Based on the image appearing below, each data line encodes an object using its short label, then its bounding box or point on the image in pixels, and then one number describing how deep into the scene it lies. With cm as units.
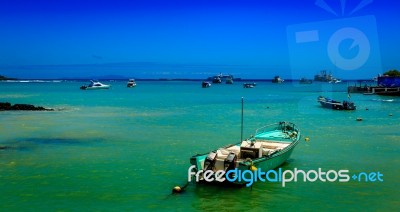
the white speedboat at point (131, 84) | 14138
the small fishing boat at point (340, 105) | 4772
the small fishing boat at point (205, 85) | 13762
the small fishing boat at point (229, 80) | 18875
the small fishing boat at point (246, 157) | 1422
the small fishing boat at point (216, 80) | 17475
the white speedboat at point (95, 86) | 11094
